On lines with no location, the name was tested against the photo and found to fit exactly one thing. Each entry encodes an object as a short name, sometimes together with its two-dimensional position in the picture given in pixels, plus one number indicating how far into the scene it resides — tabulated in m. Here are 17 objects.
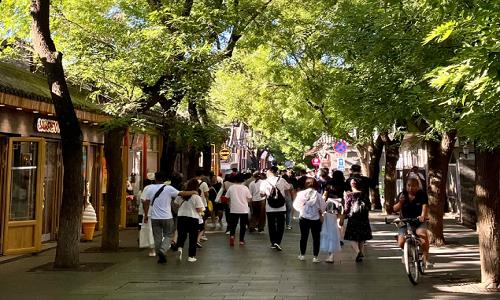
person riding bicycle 9.10
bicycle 8.45
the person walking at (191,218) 11.05
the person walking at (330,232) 10.94
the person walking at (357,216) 10.73
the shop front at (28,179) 11.74
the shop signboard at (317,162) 49.12
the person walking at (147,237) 11.98
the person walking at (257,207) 16.39
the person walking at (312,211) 11.00
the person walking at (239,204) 13.84
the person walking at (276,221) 12.86
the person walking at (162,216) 10.88
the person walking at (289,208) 17.68
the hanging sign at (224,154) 34.69
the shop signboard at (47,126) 13.03
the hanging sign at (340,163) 30.77
